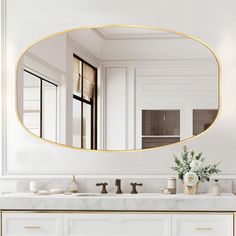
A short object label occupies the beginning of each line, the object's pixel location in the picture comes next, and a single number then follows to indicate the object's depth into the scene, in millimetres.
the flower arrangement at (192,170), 3895
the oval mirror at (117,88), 4195
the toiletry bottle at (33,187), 4070
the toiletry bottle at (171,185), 4026
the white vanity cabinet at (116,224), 3711
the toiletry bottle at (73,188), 4145
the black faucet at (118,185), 4094
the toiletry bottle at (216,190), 3873
